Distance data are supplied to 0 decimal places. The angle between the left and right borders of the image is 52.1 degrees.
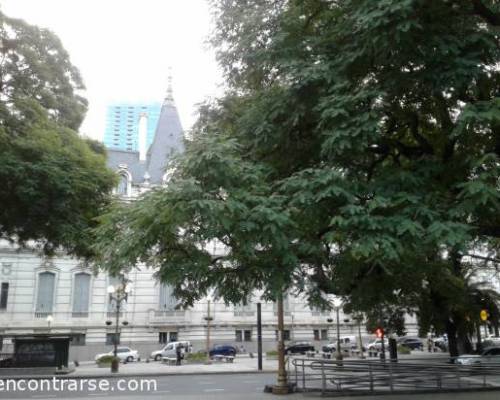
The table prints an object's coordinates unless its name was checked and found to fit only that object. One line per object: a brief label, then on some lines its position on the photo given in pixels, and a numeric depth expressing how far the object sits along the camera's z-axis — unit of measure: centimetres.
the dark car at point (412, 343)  5485
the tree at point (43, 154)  1823
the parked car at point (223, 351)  4612
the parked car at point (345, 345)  4921
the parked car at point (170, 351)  4419
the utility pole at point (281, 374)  1711
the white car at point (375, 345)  5006
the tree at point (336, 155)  911
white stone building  4619
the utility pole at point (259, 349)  3020
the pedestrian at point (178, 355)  3632
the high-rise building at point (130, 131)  18422
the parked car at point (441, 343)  5081
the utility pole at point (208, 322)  4322
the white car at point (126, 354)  4256
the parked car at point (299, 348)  4791
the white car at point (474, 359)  2076
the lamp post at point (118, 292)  2959
